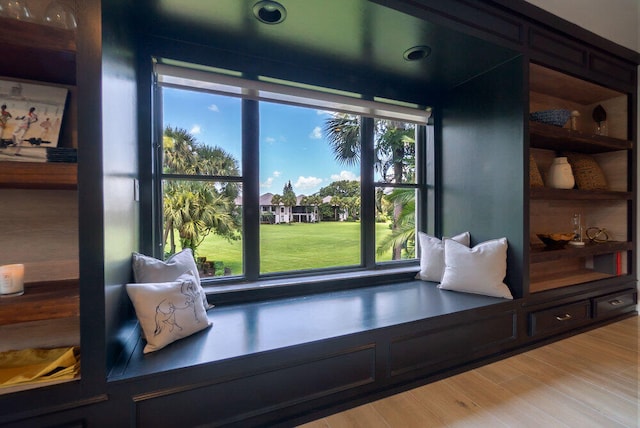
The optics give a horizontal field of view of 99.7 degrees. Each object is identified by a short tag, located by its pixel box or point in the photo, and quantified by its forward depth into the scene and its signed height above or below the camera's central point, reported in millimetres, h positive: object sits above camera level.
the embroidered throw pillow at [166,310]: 1267 -473
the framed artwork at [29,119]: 1011 +385
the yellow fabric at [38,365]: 981 -589
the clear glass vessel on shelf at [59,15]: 1061 +786
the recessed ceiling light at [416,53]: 1945 +1183
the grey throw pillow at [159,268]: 1457 -308
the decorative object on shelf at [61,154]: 1012 +227
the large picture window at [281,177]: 1939 +298
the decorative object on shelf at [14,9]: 1000 +772
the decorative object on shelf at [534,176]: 2305 +298
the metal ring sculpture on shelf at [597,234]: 2768 -251
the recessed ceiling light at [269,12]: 1500 +1165
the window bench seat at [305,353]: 1161 -716
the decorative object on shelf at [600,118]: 2748 +937
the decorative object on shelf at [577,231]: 2550 -218
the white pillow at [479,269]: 2025 -448
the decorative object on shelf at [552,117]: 2242 +786
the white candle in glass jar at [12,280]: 1004 -246
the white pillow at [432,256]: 2373 -399
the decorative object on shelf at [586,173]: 2664 +379
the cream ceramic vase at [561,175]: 2424 +321
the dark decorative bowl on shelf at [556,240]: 2412 -266
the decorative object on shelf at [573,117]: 2388 +845
